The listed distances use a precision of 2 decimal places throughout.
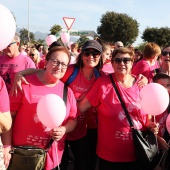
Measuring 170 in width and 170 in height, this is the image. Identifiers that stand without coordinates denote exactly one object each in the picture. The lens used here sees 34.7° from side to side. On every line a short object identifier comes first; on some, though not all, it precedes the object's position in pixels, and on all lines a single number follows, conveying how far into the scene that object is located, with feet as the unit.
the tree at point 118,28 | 193.06
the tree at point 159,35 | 198.39
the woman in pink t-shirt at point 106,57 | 13.80
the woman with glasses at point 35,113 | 8.49
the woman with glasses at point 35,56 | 27.30
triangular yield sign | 32.08
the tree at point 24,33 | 303.79
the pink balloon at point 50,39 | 32.40
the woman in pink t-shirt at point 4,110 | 6.97
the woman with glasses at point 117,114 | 9.40
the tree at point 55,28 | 147.41
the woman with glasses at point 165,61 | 14.06
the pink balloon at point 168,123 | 10.30
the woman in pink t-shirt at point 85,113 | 10.94
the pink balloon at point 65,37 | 37.22
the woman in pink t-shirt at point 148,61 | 16.42
